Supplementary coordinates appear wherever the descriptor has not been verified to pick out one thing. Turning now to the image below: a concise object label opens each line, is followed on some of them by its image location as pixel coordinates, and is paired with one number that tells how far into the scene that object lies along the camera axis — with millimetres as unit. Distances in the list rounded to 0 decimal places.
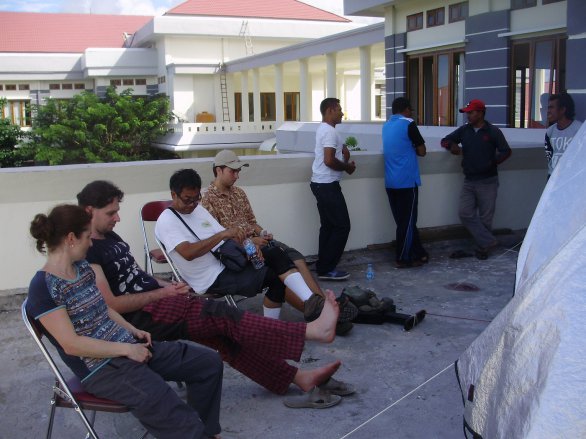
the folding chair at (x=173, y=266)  4648
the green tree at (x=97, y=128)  30469
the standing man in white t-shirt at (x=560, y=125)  6543
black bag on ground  4984
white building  30203
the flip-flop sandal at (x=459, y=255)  7074
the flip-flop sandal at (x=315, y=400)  3762
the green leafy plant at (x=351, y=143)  13422
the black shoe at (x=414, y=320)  4934
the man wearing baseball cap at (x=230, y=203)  5090
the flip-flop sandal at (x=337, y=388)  3861
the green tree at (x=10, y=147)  29219
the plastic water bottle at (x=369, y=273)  6373
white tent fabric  2002
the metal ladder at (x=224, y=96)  33438
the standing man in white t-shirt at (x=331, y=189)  6246
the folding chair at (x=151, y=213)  5414
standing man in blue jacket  6586
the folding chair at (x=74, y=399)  2916
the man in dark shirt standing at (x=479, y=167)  6891
